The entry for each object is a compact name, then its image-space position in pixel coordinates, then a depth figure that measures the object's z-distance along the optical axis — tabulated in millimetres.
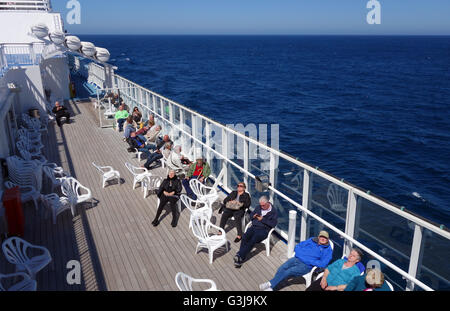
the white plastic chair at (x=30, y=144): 10291
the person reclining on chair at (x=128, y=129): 10812
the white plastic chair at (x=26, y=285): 4473
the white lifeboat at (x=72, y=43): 14844
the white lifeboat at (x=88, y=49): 15094
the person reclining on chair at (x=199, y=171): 7707
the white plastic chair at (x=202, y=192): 7098
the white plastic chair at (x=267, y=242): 5768
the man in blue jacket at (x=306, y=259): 4840
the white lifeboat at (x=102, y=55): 15754
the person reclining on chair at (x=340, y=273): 4355
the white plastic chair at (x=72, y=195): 6992
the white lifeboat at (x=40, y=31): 14609
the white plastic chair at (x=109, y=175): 8469
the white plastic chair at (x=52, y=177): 7859
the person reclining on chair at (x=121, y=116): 13078
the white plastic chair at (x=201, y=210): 6316
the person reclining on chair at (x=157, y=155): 9258
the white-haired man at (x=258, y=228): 5607
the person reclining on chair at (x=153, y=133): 10683
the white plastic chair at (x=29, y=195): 7345
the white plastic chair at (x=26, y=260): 4871
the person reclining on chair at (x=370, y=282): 4020
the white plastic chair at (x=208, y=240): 5566
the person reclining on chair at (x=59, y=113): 13898
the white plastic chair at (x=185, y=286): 4206
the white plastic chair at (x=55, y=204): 6770
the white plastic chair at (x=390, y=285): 4113
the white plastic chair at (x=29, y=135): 10889
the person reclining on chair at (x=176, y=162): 8508
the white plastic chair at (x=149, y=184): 8023
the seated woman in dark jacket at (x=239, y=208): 6309
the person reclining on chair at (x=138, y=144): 10547
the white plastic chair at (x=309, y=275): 4910
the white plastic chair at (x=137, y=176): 8250
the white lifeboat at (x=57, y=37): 14675
